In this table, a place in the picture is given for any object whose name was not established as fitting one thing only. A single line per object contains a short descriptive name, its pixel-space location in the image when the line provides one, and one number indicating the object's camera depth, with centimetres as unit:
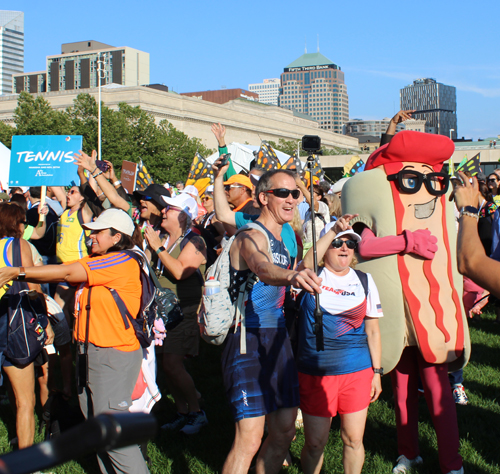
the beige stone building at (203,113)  7244
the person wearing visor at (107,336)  329
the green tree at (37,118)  4650
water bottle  297
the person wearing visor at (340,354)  330
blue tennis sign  722
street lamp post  4543
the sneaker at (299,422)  472
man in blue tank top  301
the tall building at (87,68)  13550
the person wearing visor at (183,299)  465
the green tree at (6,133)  5024
